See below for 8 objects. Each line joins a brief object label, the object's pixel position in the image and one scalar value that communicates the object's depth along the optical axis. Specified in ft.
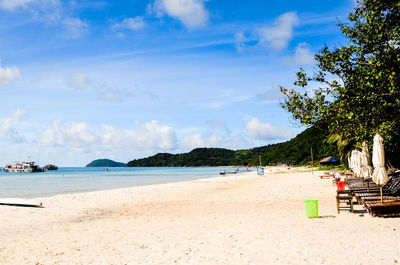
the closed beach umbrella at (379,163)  35.04
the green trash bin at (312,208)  37.11
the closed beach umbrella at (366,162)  52.44
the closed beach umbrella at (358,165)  61.37
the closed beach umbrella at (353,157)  75.36
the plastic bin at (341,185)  48.36
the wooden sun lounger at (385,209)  33.76
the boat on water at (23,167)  481.87
